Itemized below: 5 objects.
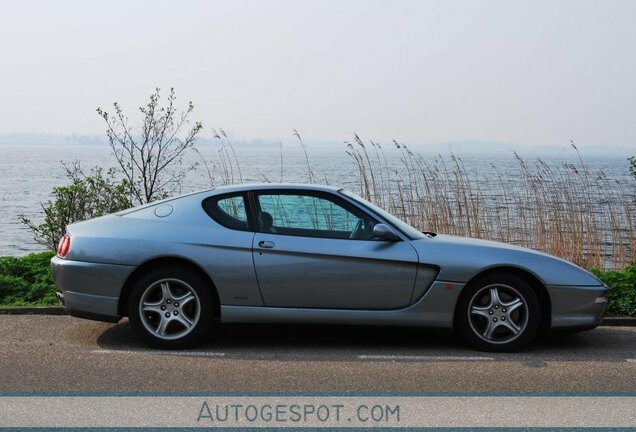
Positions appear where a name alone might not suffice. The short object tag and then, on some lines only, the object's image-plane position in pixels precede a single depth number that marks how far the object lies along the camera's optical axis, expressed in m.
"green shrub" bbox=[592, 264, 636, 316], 8.37
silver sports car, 6.60
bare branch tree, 13.13
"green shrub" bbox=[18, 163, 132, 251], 11.50
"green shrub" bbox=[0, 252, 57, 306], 8.61
